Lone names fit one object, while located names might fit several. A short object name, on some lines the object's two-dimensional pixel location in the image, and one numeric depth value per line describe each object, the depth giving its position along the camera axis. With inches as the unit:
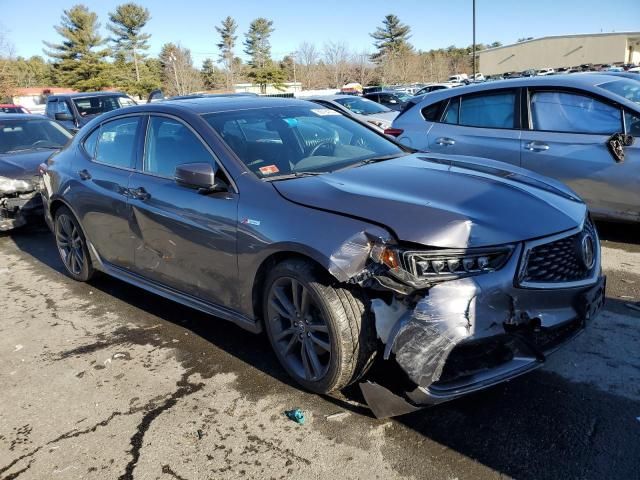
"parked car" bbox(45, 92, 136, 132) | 546.9
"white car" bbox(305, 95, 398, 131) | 575.0
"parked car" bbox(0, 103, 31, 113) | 983.6
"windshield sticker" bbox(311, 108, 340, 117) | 175.0
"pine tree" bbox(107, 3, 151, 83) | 2630.4
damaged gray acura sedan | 103.6
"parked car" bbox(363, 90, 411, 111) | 926.4
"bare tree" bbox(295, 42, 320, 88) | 2815.7
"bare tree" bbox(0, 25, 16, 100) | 1831.9
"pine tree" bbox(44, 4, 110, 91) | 2351.1
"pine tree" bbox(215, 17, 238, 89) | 3078.5
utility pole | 1426.4
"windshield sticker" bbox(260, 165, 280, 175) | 137.8
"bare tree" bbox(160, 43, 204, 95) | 2389.3
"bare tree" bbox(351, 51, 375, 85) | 2819.9
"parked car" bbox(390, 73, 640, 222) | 207.8
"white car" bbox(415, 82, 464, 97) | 1166.0
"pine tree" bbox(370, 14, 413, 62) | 3393.2
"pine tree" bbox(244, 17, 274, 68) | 3102.9
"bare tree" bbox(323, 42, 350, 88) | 2792.8
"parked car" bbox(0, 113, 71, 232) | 289.7
